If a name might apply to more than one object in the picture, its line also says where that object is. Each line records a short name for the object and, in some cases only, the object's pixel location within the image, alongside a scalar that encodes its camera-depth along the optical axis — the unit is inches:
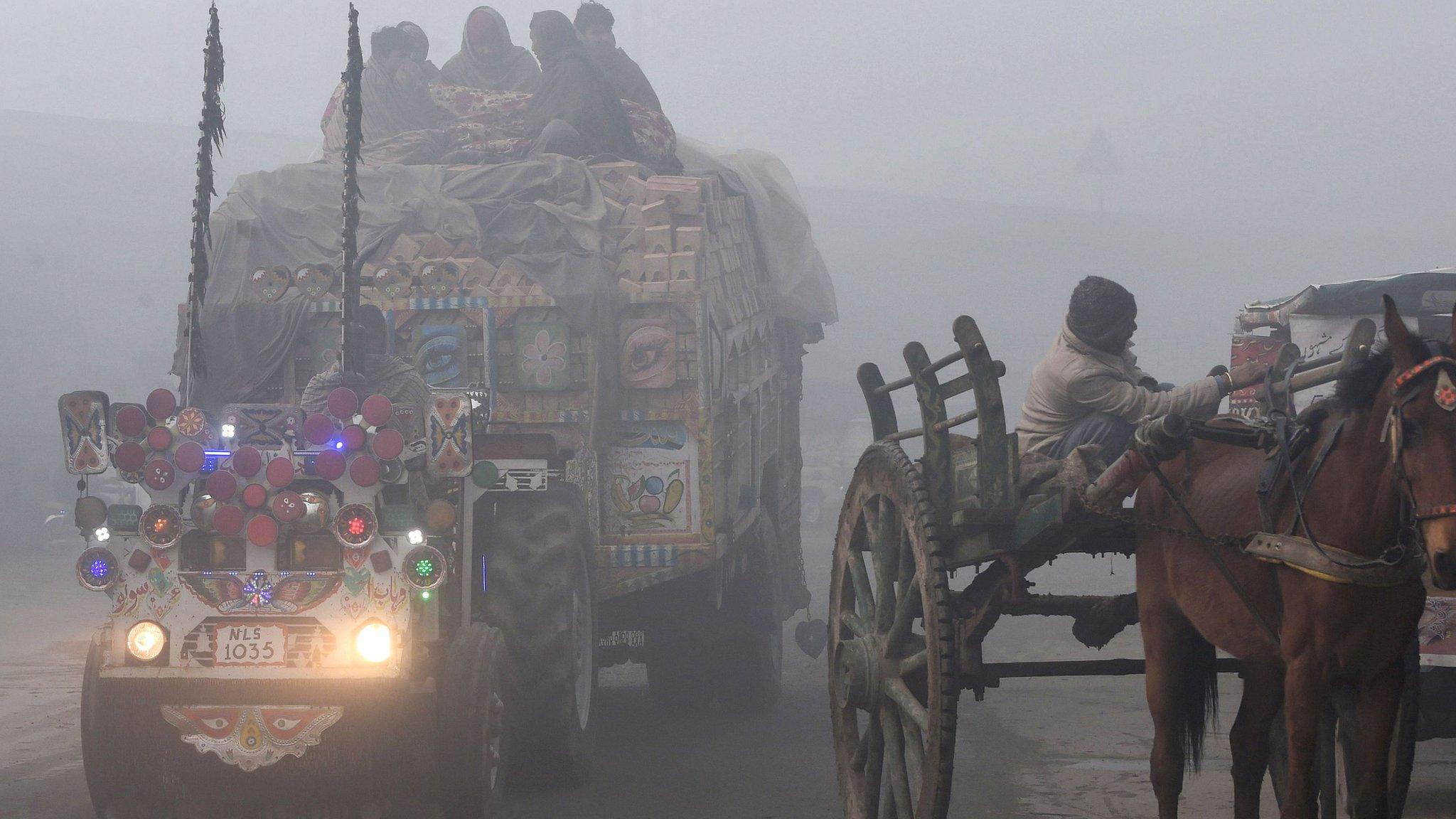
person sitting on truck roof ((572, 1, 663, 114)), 1117.1
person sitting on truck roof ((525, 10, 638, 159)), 901.6
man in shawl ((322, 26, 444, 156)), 977.5
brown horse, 292.4
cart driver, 407.5
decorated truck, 468.1
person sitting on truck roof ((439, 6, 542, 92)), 1127.0
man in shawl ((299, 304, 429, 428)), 570.9
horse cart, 365.7
